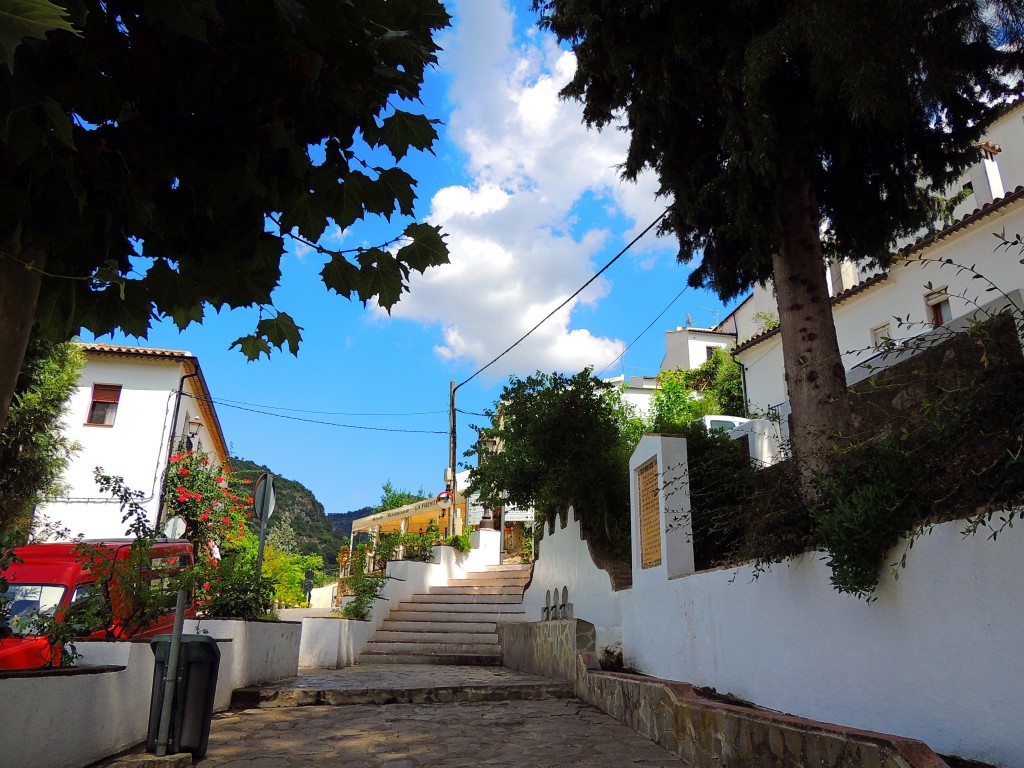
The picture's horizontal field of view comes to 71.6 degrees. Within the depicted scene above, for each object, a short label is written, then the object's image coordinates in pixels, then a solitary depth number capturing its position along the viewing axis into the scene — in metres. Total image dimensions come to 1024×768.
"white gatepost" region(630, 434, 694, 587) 7.05
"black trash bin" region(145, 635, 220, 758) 4.85
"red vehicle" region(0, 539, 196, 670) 6.20
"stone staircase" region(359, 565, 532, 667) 13.34
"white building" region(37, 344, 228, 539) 19.19
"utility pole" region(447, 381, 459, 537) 26.16
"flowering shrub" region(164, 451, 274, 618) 19.08
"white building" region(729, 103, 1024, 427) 12.68
